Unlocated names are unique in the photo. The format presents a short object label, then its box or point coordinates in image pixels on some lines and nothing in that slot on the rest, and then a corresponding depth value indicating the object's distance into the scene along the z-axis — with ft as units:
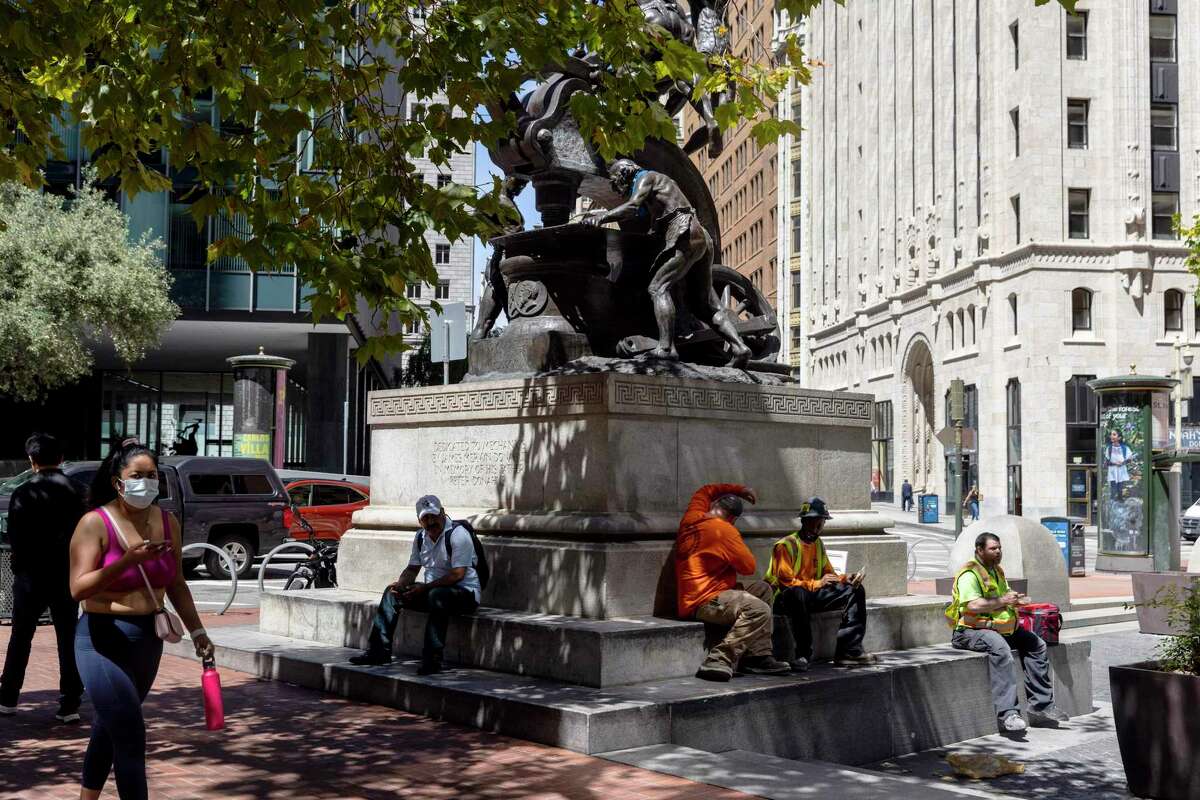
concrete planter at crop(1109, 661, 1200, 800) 22.89
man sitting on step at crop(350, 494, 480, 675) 29.66
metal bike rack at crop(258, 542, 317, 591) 48.37
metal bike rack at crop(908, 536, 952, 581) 68.55
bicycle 51.03
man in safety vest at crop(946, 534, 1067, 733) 33.83
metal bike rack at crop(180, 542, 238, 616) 50.11
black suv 70.54
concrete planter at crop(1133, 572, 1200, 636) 51.34
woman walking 16.63
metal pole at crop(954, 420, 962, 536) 78.74
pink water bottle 17.29
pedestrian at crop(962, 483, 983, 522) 141.59
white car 113.50
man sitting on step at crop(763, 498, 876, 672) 30.71
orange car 80.38
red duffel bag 34.99
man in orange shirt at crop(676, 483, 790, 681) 28.22
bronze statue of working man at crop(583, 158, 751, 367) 34.71
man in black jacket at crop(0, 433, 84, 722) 27.09
